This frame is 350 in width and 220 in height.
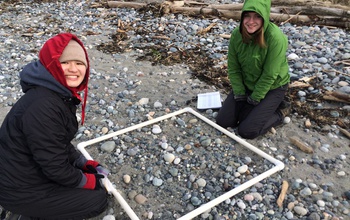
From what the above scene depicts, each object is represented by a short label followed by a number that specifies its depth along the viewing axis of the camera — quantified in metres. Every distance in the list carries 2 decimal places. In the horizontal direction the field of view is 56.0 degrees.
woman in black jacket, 2.67
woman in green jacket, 4.23
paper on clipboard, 5.25
